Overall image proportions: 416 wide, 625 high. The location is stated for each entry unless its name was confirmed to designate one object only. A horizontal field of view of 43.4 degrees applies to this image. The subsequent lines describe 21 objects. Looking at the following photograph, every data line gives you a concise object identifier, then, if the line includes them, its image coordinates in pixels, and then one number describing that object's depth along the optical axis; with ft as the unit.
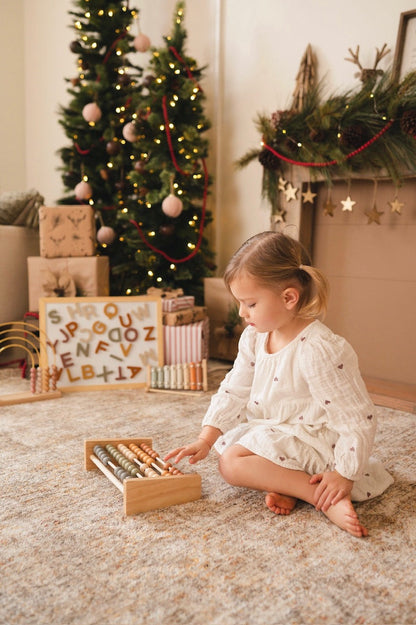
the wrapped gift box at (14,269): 9.31
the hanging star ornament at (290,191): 8.73
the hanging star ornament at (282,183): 8.82
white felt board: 7.97
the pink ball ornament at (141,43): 9.61
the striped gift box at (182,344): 8.33
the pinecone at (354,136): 7.36
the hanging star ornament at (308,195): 8.59
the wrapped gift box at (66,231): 8.85
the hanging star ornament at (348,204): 8.19
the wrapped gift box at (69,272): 8.81
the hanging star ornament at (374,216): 7.89
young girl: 4.10
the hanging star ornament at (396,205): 7.69
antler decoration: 7.57
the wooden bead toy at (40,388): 7.22
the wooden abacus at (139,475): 4.30
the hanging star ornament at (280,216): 8.96
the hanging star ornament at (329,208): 8.35
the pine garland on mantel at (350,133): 7.16
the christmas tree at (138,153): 9.20
